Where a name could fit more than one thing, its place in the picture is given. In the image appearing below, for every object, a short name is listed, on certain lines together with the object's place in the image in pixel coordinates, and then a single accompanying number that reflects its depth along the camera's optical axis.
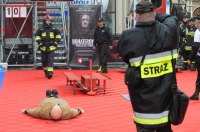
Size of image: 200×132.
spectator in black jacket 15.66
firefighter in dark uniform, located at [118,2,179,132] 4.48
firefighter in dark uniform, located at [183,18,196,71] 16.09
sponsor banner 17.03
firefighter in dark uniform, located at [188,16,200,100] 9.68
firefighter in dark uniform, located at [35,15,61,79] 14.01
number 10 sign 16.66
